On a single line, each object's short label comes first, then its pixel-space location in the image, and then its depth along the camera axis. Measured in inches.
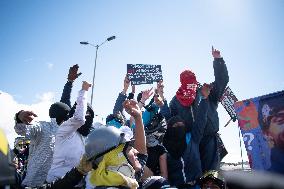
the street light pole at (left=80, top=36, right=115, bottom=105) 618.6
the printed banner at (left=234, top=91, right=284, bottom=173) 84.5
